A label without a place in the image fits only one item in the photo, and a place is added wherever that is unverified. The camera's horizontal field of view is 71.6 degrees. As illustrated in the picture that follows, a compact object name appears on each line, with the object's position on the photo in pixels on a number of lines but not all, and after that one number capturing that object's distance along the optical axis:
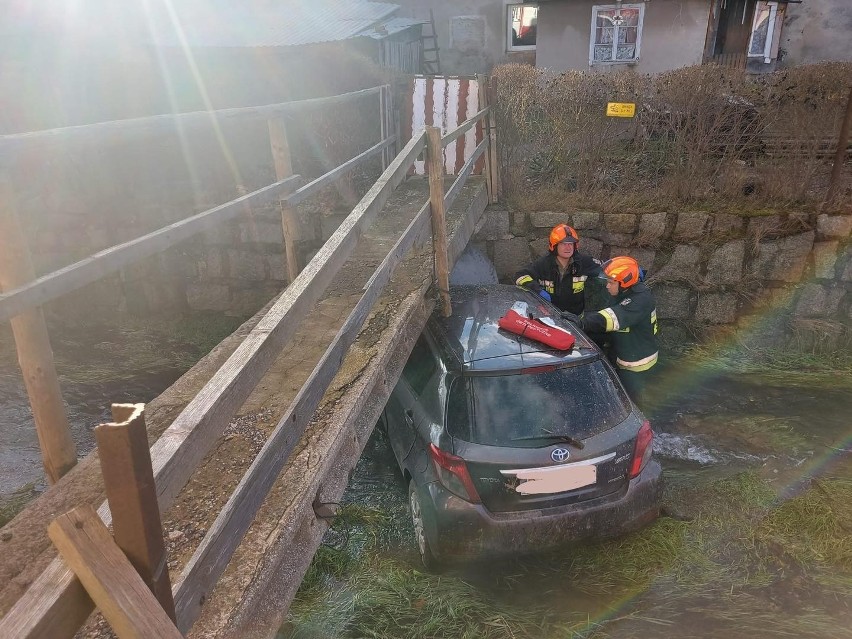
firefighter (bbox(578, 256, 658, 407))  4.86
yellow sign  7.44
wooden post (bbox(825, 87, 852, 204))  6.93
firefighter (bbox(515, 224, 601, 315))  5.89
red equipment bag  3.72
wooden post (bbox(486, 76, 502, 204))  7.45
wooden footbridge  1.05
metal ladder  17.98
